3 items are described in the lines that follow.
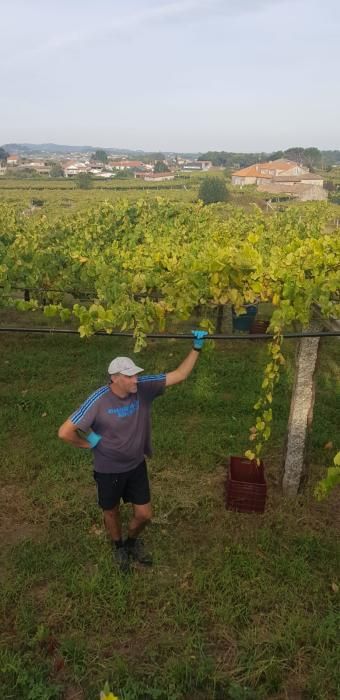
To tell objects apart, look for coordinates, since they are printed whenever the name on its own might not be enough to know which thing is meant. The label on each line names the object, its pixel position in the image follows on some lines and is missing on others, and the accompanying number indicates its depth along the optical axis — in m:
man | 3.97
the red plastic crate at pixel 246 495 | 5.41
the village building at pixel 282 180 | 78.31
